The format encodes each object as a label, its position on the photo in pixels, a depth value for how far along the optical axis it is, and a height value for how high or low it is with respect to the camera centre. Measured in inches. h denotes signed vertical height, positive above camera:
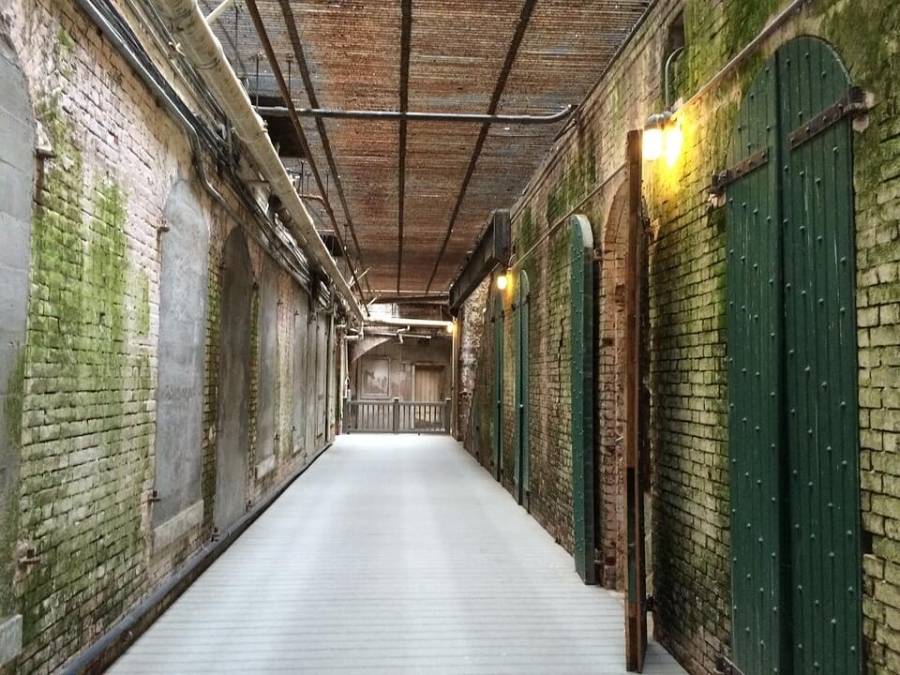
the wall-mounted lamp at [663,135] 151.0 +53.5
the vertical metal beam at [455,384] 692.1 -14.4
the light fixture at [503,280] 379.6 +51.3
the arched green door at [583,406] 205.3 -10.9
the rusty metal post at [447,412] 792.2 -49.6
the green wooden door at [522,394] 322.3 -11.3
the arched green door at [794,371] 92.0 +0.0
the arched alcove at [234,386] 242.5 -6.0
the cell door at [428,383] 1018.1 -19.2
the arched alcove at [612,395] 201.3 -7.5
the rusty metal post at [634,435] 142.3 -13.8
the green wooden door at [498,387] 407.8 -10.5
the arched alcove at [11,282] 105.3 +14.2
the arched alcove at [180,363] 180.5 +1.8
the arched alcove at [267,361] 311.6 +4.3
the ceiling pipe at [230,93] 130.2 +67.9
